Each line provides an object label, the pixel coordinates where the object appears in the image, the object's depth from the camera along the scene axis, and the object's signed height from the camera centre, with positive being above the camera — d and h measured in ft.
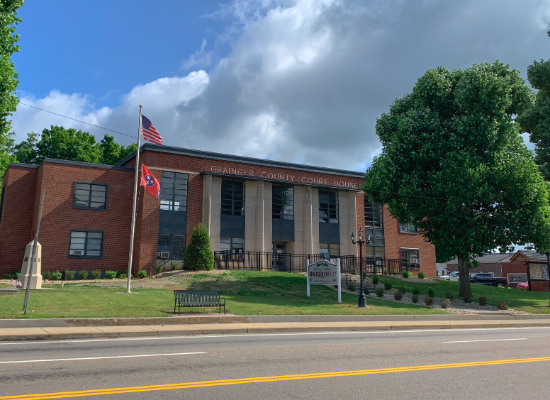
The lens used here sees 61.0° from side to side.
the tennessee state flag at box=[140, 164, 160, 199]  85.81 +18.45
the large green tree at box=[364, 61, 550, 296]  84.69 +21.26
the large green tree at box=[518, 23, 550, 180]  111.75 +40.34
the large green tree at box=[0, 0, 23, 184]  60.23 +29.57
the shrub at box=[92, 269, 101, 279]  97.63 +2.00
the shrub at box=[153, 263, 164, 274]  101.65 +3.38
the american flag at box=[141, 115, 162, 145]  83.56 +27.06
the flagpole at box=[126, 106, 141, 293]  75.59 +7.11
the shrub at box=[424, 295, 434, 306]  77.36 -2.80
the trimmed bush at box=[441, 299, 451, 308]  77.00 -3.26
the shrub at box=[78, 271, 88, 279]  97.04 +1.88
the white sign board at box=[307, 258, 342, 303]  75.54 +1.62
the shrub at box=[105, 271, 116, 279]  99.09 +2.03
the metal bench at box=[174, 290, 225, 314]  57.16 -1.78
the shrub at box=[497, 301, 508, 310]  79.10 -3.69
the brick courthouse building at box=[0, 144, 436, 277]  101.71 +17.45
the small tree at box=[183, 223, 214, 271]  97.45 +6.28
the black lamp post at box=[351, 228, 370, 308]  70.38 -2.56
